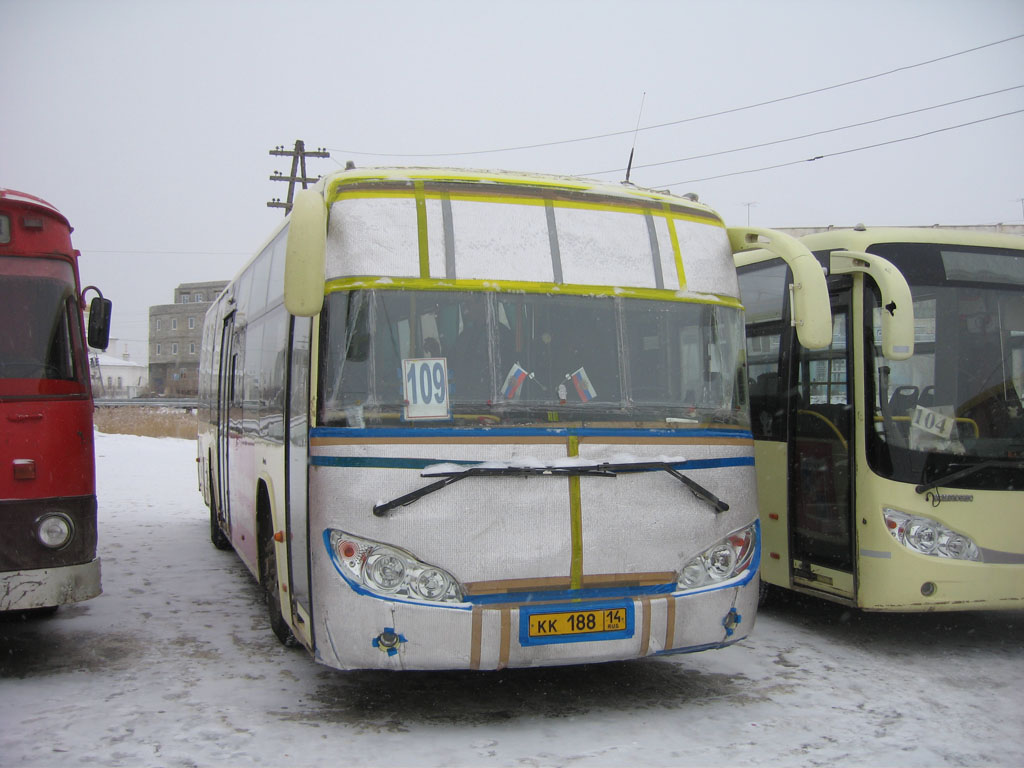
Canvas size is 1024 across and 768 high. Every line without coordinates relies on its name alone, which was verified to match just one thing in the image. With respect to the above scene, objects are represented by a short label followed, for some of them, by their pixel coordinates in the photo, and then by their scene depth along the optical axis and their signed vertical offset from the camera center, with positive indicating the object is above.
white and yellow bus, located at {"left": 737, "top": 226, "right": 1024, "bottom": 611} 6.90 -0.35
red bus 6.04 -0.13
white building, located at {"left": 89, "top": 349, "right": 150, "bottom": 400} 116.97 +3.12
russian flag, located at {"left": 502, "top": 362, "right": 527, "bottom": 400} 5.30 +0.05
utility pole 32.34 +7.72
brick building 98.50 +6.47
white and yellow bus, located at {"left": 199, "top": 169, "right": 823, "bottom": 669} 5.04 -0.20
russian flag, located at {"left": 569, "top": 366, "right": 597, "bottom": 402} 5.43 +0.02
